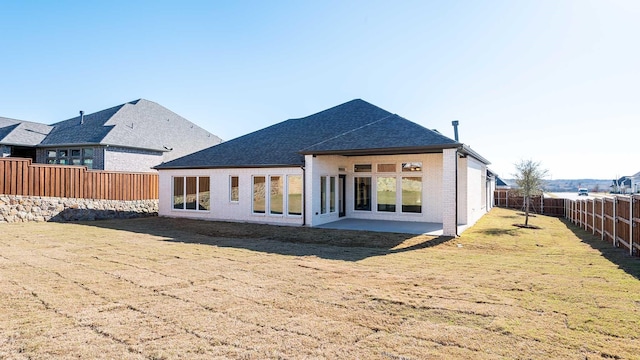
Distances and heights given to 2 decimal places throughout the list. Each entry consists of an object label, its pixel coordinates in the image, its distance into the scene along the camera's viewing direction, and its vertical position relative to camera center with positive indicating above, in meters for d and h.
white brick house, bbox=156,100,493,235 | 14.20 +0.35
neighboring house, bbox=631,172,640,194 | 48.97 +0.38
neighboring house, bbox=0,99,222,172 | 20.89 +2.90
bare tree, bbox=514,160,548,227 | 17.95 +0.41
